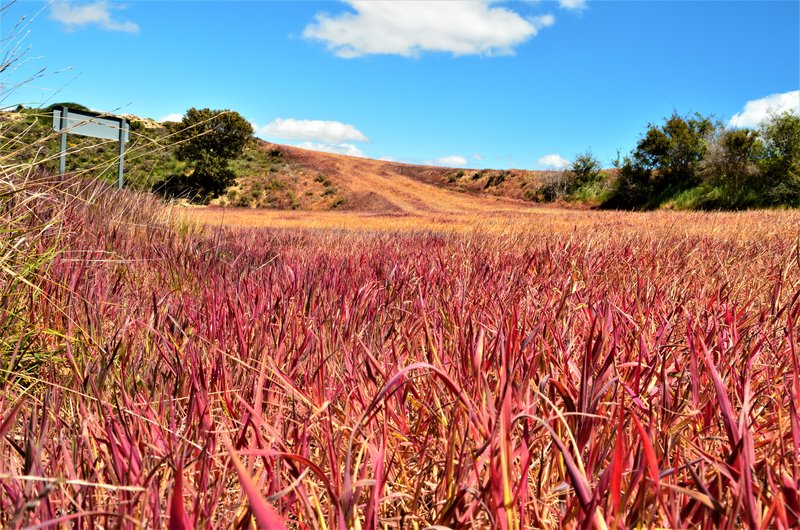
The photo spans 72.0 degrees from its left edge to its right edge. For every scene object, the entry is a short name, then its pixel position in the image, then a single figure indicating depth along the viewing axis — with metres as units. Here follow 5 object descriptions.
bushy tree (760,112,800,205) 23.95
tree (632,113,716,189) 28.94
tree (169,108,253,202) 37.94
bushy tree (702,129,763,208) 25.88
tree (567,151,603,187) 35.66
